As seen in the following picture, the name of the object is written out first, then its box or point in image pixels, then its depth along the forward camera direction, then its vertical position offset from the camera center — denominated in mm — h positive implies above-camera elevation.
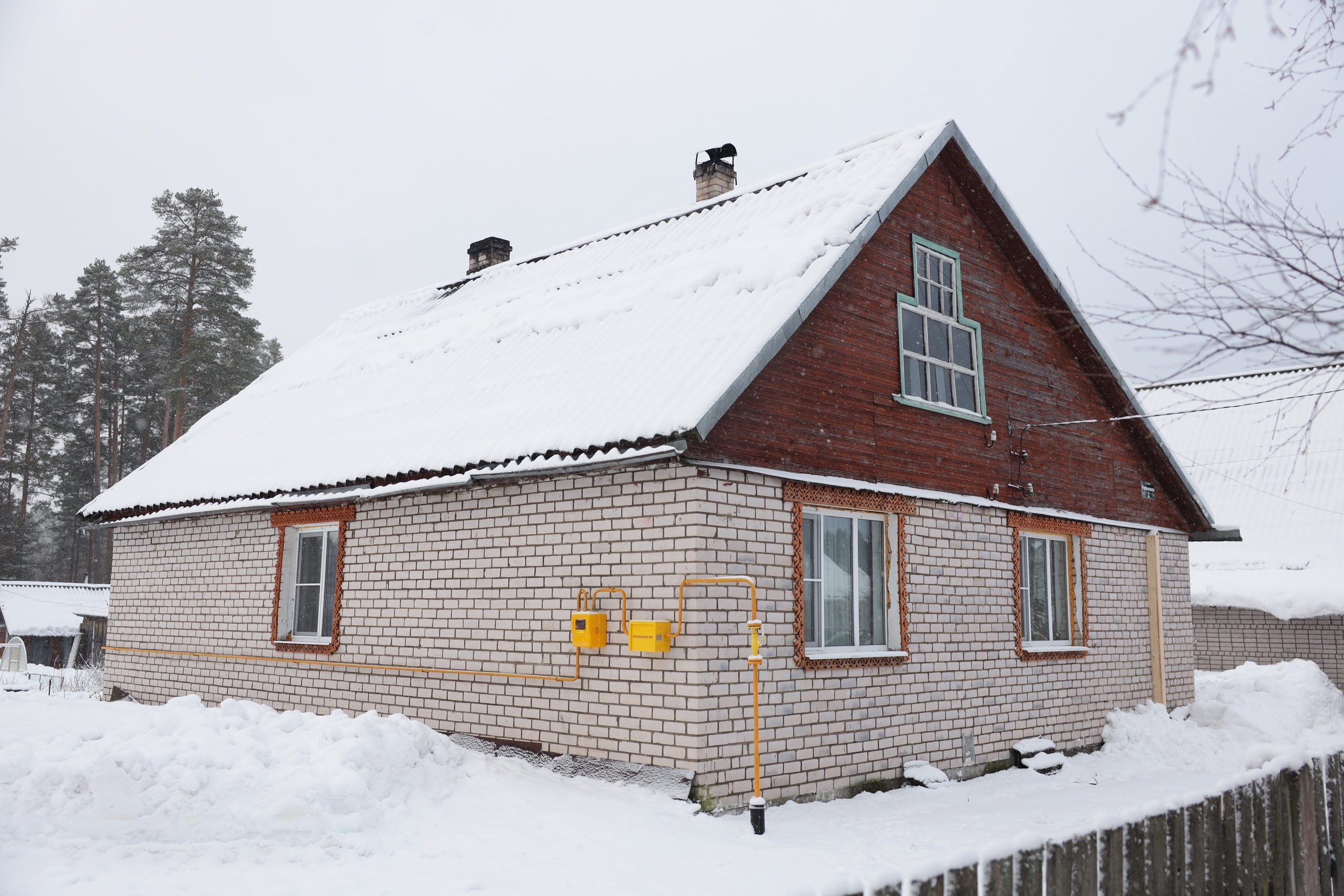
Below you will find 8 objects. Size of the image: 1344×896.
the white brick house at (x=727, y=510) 8422 +836
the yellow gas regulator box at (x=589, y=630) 8297 -306
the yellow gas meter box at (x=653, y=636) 7875 -325
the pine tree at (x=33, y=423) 43312 +6766
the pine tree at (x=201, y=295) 38125 +10790
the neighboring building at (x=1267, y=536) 18562 +1324
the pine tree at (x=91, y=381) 43906 +8628
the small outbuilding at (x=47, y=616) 39750 -1282
